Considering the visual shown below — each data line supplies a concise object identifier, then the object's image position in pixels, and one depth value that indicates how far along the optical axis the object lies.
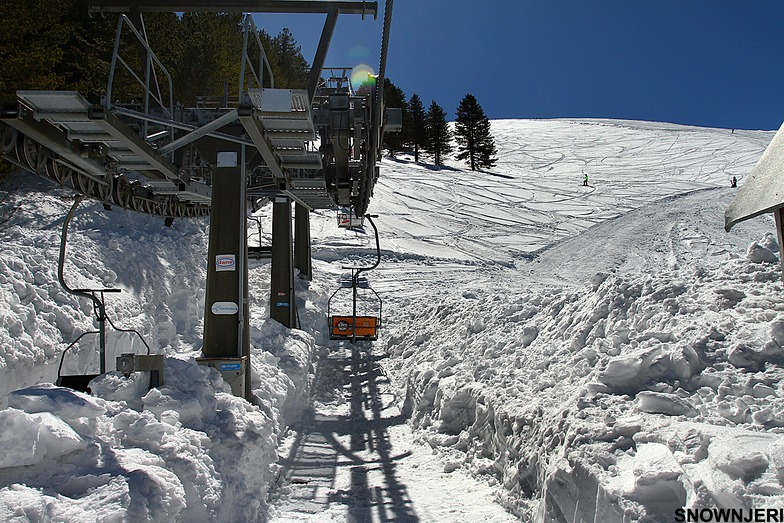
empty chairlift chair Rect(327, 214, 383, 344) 15.68
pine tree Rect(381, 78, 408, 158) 70.06
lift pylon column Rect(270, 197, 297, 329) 15.45
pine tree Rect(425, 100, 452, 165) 69.06
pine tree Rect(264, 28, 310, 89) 50.68
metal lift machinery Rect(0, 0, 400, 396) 6.97
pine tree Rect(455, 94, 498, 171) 68.44
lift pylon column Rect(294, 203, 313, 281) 21.31
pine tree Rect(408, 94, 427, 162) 69.88
